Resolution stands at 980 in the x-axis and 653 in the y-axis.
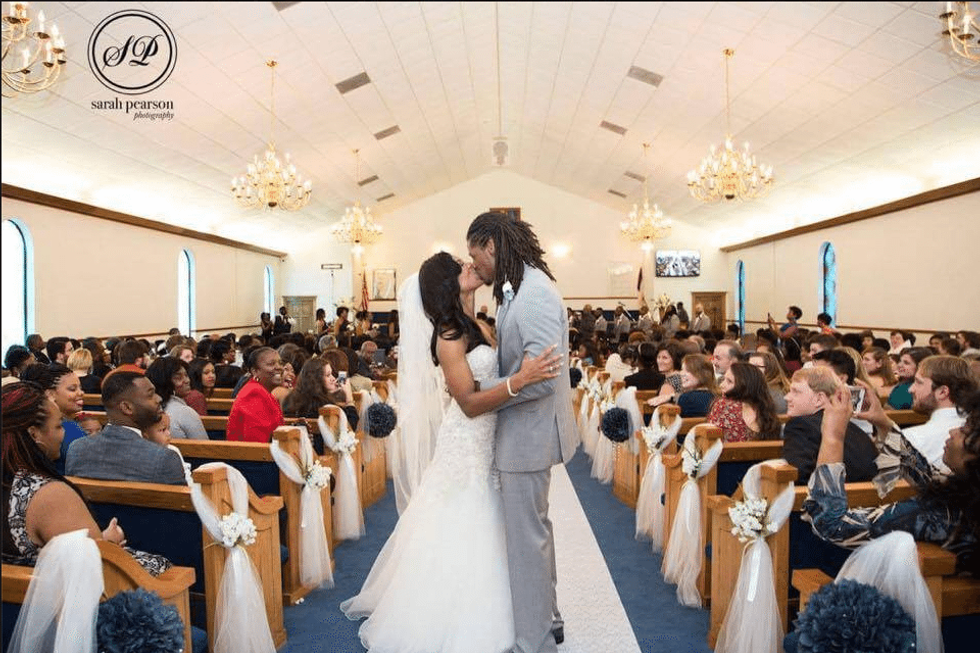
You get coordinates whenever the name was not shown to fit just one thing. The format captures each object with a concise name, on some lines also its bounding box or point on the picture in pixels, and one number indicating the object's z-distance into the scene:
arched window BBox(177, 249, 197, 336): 14.69
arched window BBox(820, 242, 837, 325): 14.15
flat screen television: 20.06
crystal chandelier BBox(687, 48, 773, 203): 9.10
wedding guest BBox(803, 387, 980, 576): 1.86
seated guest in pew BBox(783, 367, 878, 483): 2.77
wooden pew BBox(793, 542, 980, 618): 1.90
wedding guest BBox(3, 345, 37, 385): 5.71
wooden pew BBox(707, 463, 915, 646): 2.60
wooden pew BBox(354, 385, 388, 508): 5.62
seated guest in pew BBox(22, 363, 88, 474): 3.80
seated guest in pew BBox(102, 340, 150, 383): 5.52
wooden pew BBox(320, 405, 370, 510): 4.55
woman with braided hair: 2.07
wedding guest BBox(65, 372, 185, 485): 2.88
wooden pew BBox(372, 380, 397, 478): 6.34
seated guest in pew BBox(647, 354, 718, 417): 4.70
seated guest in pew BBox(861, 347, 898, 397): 5.75
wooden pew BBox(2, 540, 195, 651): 1.91
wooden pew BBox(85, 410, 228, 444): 4.44
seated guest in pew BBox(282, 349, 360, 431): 4.83
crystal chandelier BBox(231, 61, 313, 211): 9.26
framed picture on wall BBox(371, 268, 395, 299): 20.48
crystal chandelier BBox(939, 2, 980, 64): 4.00
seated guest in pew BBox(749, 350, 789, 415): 4.64
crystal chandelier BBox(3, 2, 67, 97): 3.84
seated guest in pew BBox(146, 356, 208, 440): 3.89
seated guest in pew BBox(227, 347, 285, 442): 4.06
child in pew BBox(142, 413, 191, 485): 3.00
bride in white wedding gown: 2.76
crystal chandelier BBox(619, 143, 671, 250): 15.38
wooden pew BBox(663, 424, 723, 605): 3.53
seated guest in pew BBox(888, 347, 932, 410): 5.23
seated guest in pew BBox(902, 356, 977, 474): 2.94
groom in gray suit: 2.63
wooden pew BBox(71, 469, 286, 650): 2.77
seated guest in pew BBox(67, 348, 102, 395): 5.99
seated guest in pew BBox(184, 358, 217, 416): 5.23
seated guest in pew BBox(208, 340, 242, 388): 6.43
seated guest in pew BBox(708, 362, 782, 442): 3.67
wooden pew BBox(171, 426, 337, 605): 3.66
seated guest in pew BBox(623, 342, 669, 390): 5.94
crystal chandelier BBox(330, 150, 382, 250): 15.05
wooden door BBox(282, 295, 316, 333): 19.91
